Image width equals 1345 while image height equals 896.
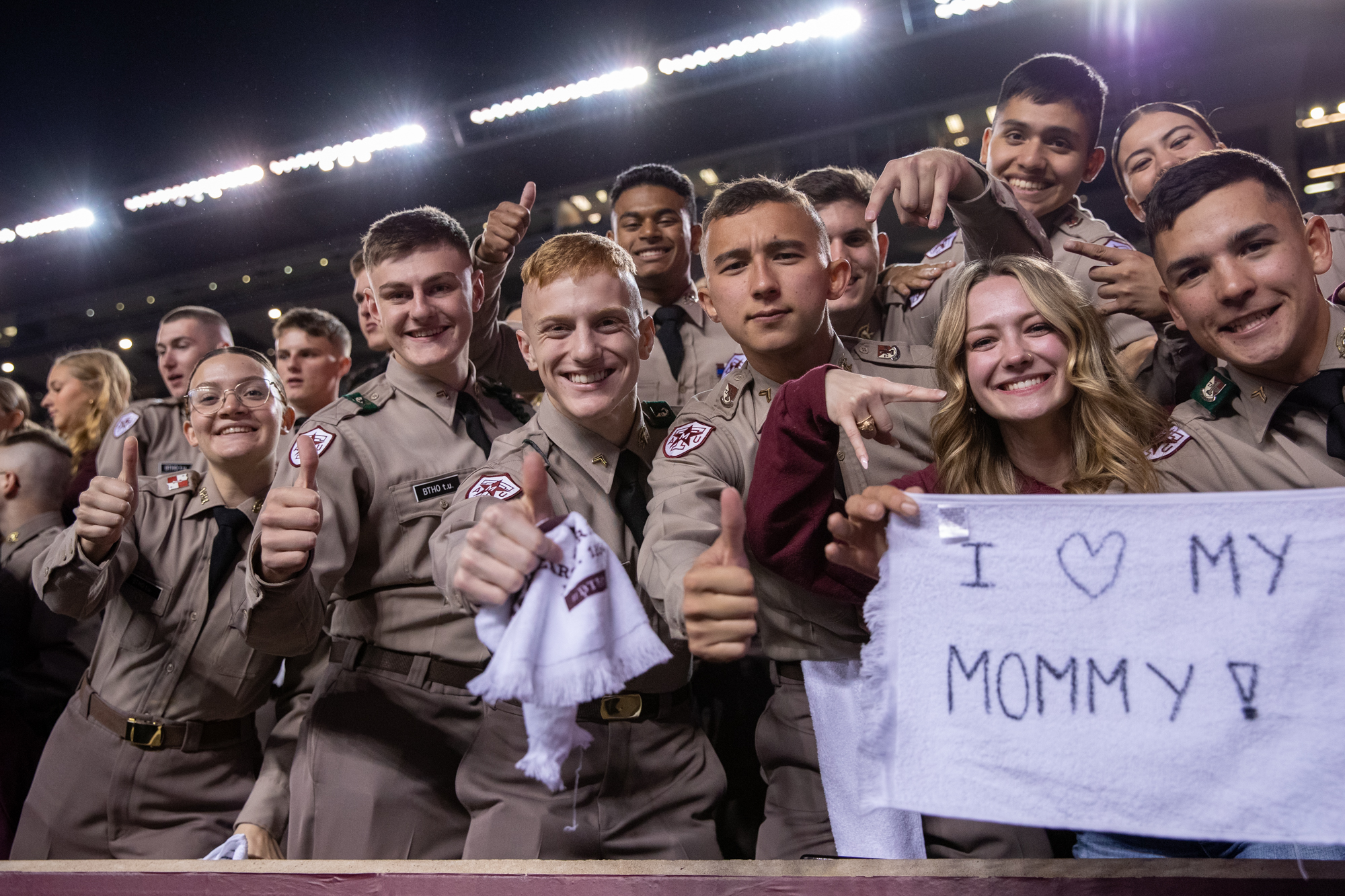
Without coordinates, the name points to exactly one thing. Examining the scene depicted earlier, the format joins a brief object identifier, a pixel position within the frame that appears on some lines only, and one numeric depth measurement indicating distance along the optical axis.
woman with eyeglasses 2.09
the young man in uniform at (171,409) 3.14
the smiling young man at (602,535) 1.58
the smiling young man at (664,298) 2.68
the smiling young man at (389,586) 1.78
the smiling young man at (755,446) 1.49
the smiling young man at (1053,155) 2.36
